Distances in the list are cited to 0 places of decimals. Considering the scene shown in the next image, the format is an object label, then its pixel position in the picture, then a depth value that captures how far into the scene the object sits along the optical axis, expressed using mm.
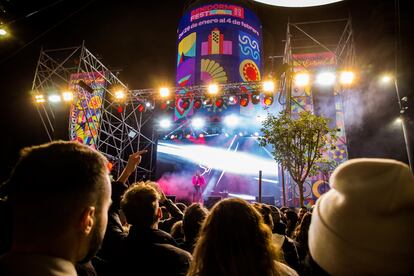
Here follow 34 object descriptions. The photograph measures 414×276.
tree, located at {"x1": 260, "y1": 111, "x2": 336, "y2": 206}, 10914
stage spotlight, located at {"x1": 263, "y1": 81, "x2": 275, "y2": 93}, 13477
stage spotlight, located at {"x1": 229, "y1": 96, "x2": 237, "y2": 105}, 15234
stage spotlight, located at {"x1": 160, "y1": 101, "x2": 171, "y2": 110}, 15754
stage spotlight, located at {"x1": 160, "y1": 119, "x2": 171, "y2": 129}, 21250
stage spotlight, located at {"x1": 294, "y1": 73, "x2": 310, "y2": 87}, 12430
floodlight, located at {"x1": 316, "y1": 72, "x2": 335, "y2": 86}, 12212
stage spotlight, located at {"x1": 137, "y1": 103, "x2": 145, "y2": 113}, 16816
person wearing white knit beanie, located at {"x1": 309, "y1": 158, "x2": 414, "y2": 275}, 962
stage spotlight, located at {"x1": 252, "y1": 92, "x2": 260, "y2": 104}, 14883
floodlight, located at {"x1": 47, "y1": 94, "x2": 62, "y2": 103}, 13820
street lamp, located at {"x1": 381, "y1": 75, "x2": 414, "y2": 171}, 4663
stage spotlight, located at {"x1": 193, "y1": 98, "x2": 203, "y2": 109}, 15672
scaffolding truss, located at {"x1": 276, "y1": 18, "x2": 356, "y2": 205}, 13656
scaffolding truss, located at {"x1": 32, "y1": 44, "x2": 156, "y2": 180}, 13914
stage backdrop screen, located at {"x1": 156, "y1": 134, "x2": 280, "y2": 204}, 19672
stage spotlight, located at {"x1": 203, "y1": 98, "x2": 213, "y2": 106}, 15437
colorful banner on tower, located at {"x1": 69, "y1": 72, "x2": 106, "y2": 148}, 13469
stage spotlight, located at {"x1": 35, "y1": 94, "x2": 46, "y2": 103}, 13844
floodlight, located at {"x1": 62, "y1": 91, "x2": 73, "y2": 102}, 13623
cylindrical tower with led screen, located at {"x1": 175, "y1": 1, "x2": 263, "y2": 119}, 20703
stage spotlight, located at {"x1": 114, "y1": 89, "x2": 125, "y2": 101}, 15062
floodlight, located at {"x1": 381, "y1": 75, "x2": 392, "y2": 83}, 11039
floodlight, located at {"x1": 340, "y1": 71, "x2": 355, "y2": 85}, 12156
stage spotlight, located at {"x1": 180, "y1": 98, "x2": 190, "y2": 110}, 16062
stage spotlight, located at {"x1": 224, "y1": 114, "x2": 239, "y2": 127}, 20391
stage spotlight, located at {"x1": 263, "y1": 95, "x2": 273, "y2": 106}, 14797
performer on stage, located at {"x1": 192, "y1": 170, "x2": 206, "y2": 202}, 18906
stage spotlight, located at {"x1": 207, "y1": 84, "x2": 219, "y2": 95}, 14414
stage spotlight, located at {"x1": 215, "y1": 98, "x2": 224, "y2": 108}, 15291
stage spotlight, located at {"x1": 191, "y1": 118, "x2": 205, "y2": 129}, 20741
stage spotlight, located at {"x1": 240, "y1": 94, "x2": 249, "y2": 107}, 15078
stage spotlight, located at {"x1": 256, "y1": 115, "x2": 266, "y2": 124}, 20556
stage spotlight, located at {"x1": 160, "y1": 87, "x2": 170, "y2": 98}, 14779
